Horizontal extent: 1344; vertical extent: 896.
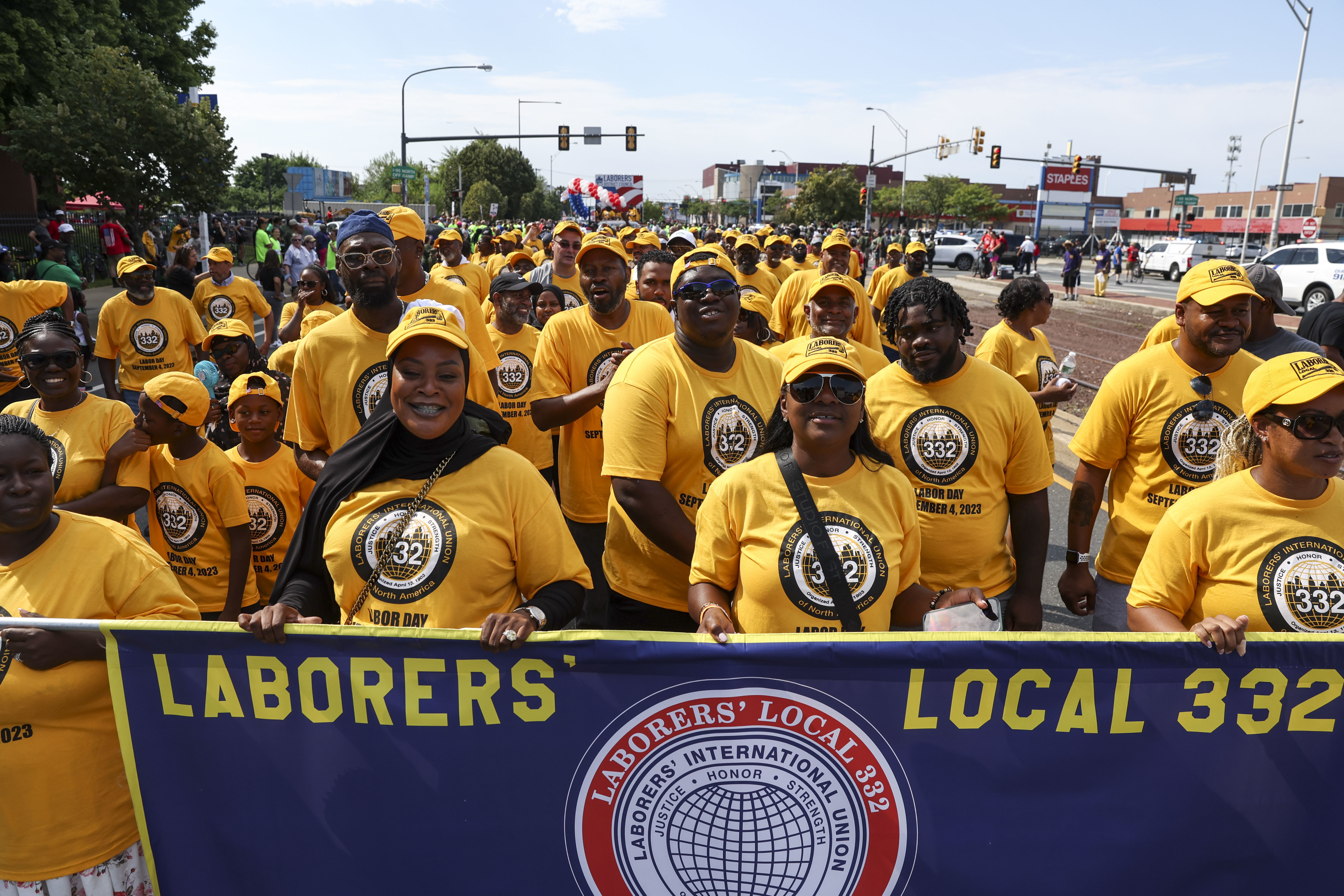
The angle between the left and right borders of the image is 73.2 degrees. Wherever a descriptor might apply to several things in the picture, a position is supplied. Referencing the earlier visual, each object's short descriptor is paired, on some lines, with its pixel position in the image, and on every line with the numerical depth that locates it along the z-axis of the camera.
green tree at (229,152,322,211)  77.88
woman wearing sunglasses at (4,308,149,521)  3.64
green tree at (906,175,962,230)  79.38
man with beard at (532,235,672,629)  4.21
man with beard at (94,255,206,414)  6.78
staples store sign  86.75
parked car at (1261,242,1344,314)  22.33
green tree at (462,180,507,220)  64.81
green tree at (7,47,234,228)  19.77
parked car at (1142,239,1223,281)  36.66
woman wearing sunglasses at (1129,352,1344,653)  2.47
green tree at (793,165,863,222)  62.00
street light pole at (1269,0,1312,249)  31.00
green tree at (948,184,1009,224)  76.75
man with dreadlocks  3.17
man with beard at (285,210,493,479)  3.46
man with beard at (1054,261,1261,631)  3.46
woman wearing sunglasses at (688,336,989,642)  2.52
